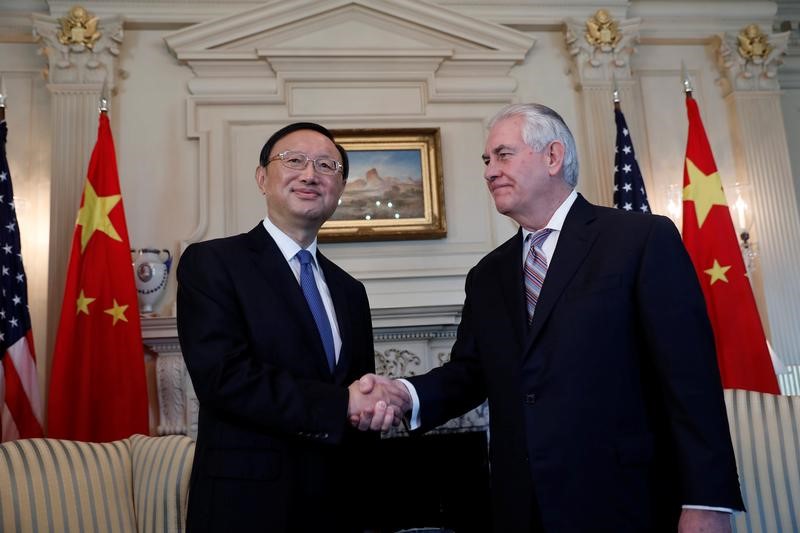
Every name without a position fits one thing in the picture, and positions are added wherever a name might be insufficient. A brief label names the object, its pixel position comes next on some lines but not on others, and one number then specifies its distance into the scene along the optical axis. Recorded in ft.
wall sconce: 16.25
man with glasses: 5.86
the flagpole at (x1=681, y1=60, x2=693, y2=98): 15.47
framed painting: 15.35
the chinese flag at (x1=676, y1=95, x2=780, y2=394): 13.89
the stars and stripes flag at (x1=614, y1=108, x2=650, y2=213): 14.98
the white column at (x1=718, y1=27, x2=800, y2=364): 16.55
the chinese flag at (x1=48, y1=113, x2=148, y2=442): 12.81
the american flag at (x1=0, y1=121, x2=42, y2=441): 12.36
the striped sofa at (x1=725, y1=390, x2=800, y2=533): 8.47
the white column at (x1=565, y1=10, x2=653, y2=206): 16.49
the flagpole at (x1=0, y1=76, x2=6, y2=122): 13.11
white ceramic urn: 14.08
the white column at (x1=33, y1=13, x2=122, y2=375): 14.70
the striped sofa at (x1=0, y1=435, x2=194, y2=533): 8.00
